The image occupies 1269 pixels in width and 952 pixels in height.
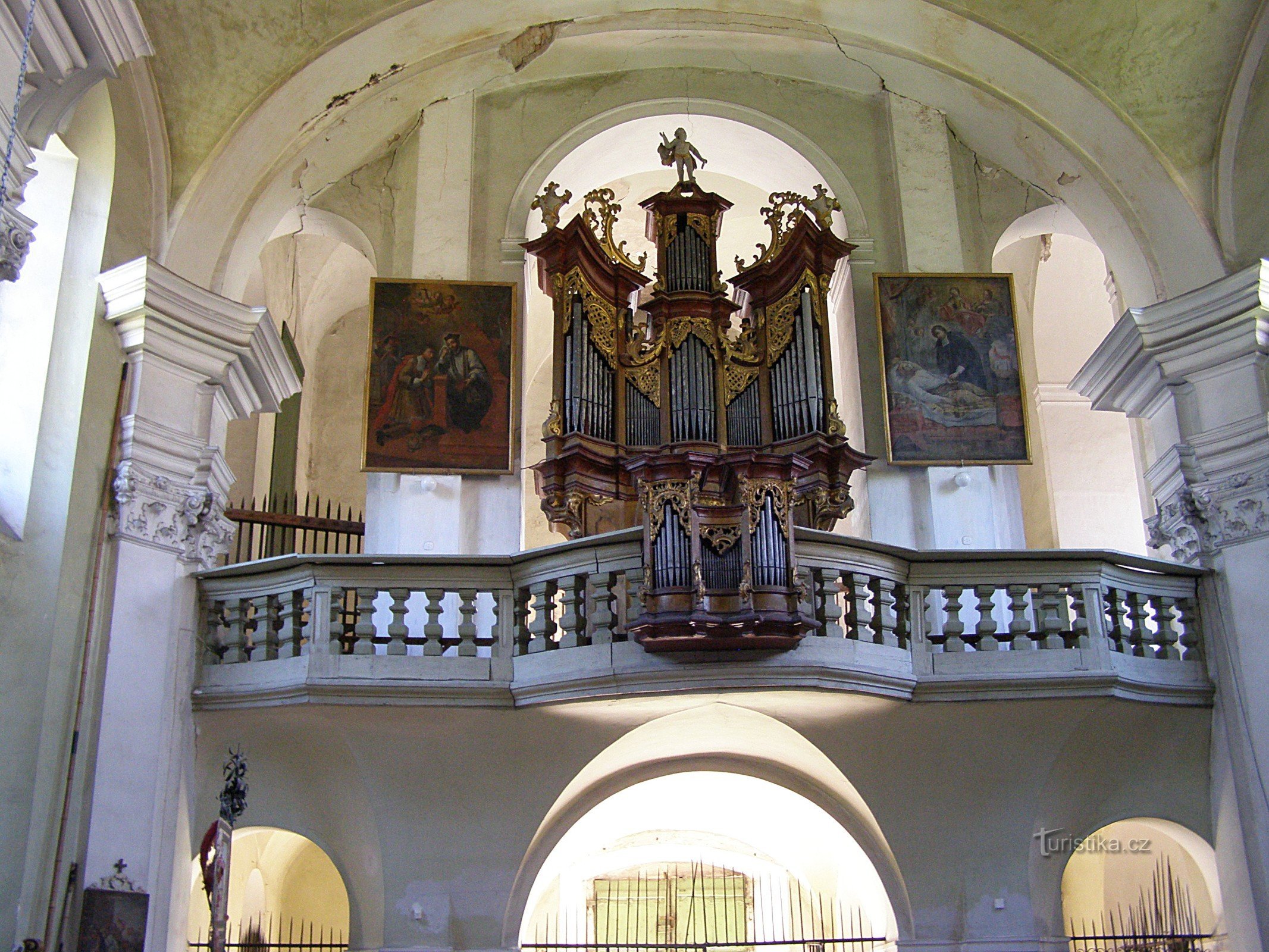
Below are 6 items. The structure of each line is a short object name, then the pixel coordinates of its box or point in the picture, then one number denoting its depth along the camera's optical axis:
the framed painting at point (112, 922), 7.86
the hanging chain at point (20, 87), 6.55
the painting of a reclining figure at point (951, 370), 10.88
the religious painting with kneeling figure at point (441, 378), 10.78
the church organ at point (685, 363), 10.22
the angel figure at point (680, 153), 11.46
